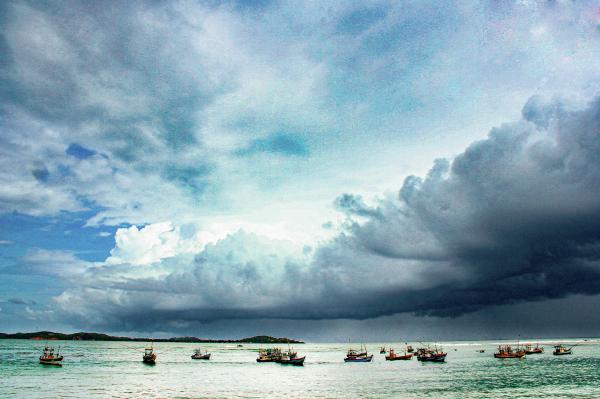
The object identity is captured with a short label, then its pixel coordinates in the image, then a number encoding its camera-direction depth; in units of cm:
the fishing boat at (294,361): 12800
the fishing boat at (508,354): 14225
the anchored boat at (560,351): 15975
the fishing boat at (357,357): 14412
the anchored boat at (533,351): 17312
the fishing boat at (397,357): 14838
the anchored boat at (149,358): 12481
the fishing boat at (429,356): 13250
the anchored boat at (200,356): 16300
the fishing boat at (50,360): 11031
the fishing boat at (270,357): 14212
